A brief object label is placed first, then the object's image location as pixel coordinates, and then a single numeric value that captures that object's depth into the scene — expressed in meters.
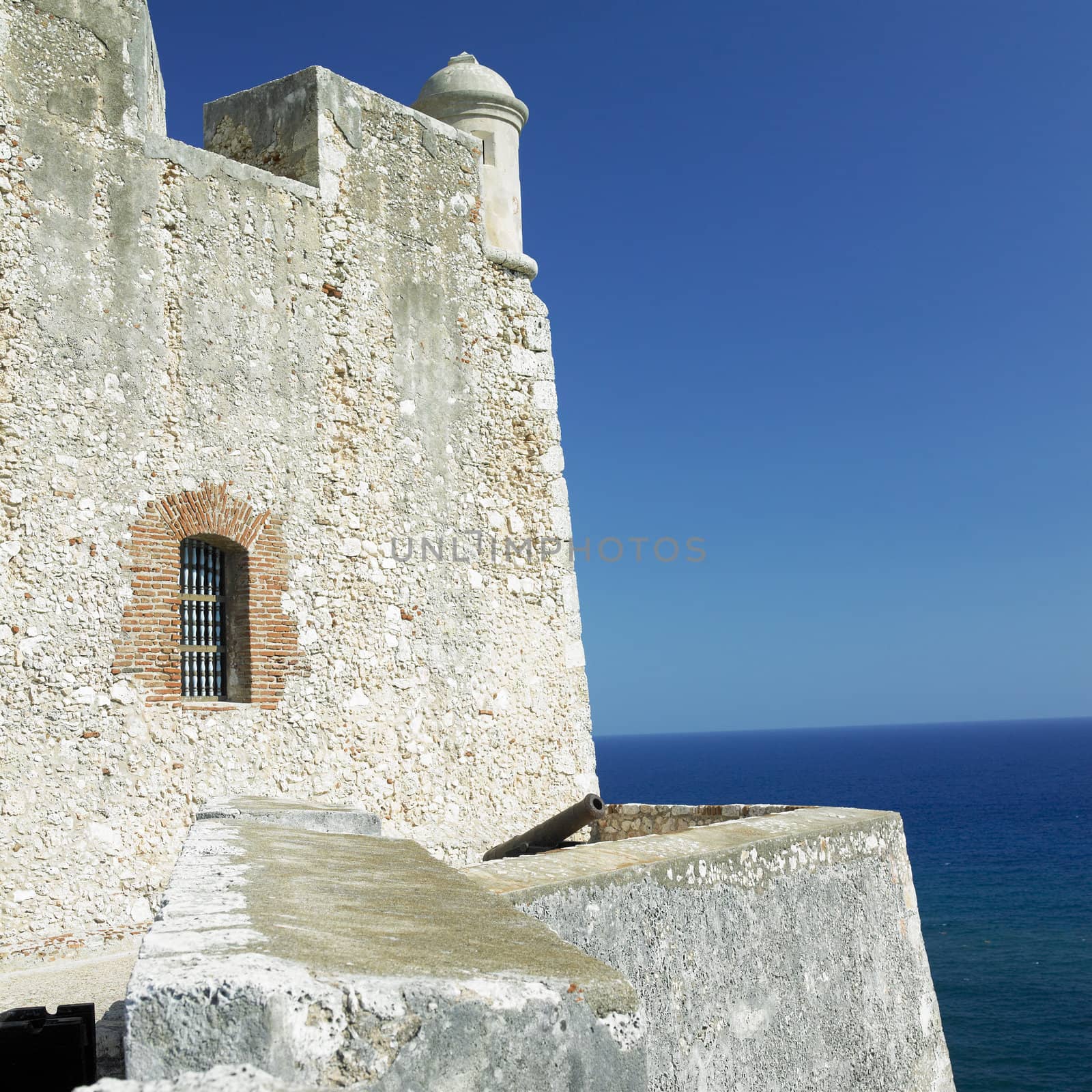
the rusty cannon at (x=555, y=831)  9.86
